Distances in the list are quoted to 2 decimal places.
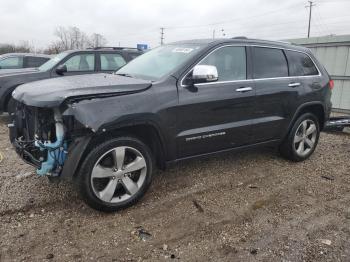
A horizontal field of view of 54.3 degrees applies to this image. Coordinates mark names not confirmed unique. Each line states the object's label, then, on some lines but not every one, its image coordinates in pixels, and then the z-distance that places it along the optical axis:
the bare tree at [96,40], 60.92
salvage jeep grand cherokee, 3.22
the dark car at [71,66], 7.63
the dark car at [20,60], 11.12
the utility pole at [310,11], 55.97
